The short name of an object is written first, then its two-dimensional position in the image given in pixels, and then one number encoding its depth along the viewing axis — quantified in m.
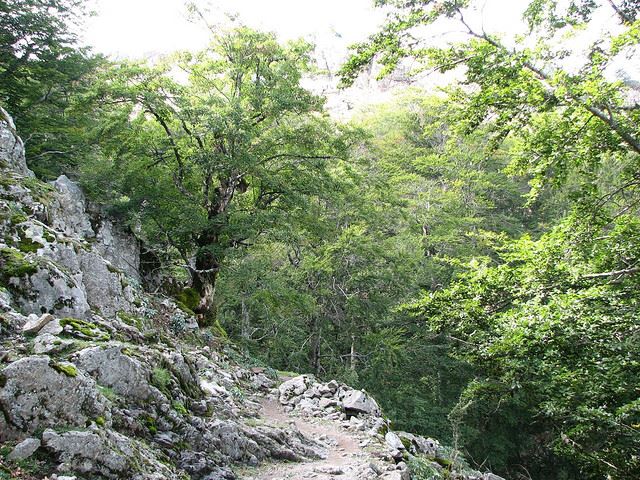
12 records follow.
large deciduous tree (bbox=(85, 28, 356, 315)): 11.53
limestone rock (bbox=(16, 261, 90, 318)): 4.85
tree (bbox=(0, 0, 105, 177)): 13.59
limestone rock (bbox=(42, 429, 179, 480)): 3.02
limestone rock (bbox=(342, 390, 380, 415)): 8.81
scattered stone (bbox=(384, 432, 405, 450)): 7.16
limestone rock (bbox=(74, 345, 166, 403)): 4.04
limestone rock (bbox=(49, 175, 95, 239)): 8.47
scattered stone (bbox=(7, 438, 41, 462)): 2.77
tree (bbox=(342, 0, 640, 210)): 5.63
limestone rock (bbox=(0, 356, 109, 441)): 3.01
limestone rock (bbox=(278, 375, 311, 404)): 9.41
